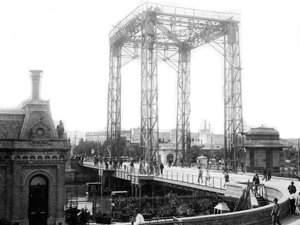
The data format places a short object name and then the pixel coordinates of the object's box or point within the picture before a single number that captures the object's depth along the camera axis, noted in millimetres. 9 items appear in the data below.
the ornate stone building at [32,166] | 21656
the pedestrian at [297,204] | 17066
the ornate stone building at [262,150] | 36125
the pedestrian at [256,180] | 23181
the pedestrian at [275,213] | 14258
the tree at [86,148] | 116200
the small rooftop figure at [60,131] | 24119
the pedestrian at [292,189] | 18078
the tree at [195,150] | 89281
